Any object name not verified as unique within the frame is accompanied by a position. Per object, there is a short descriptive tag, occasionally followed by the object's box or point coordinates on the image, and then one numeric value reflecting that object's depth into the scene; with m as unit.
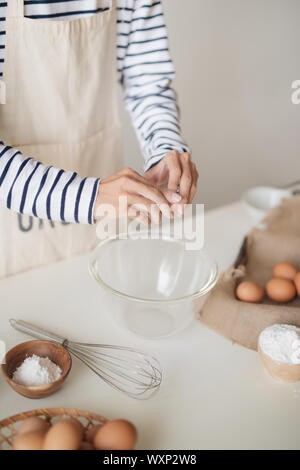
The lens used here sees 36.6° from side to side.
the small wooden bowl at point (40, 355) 0.65
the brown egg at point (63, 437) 0.52
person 0.71
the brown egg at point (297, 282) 0.90
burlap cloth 0.81
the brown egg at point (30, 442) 0.53
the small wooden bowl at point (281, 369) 0.70
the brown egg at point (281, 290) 0.89
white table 0.66
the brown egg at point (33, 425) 0.55
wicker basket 0.59
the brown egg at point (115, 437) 0.54
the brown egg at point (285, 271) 0.93
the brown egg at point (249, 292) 0.88
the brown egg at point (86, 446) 0.54
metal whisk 0.72
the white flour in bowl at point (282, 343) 0.69
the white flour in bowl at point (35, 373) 0.66
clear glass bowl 0.81
